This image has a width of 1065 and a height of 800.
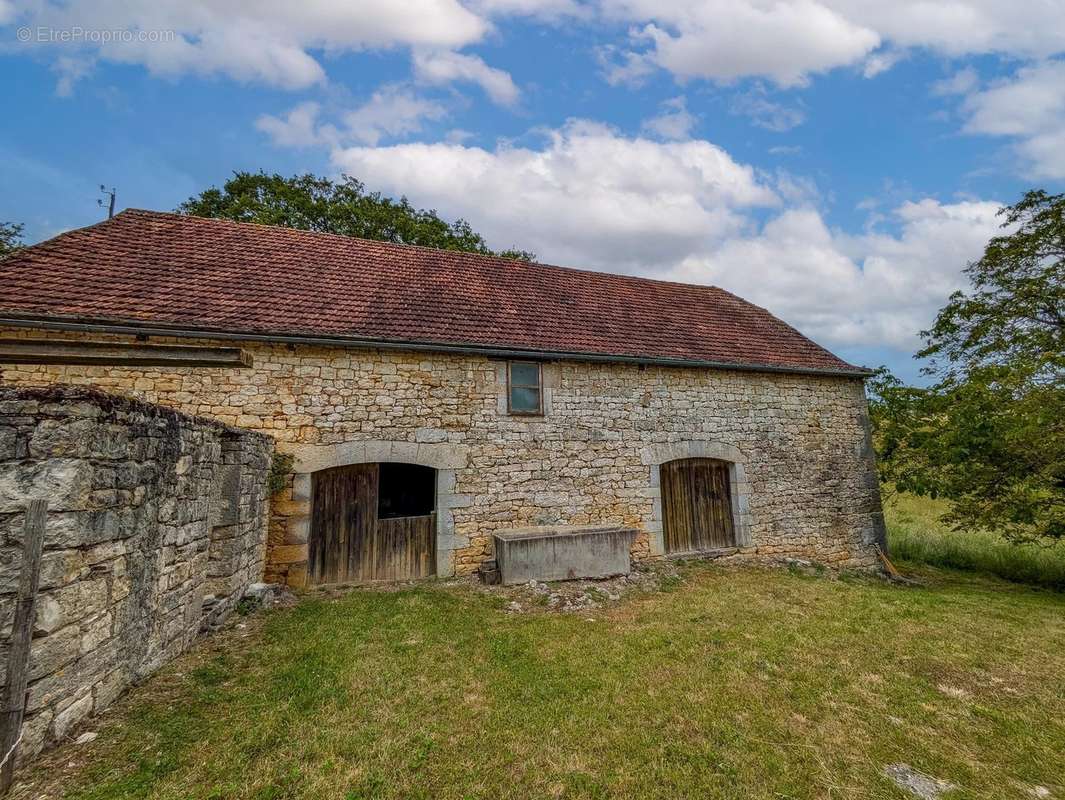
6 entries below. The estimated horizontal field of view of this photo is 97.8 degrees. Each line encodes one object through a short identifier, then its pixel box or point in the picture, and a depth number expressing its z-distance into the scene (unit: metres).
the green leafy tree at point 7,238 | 11.22
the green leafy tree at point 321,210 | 13.70
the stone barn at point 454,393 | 6.44
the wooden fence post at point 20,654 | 2.30
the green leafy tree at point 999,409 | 8.10
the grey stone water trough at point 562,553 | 6.73
